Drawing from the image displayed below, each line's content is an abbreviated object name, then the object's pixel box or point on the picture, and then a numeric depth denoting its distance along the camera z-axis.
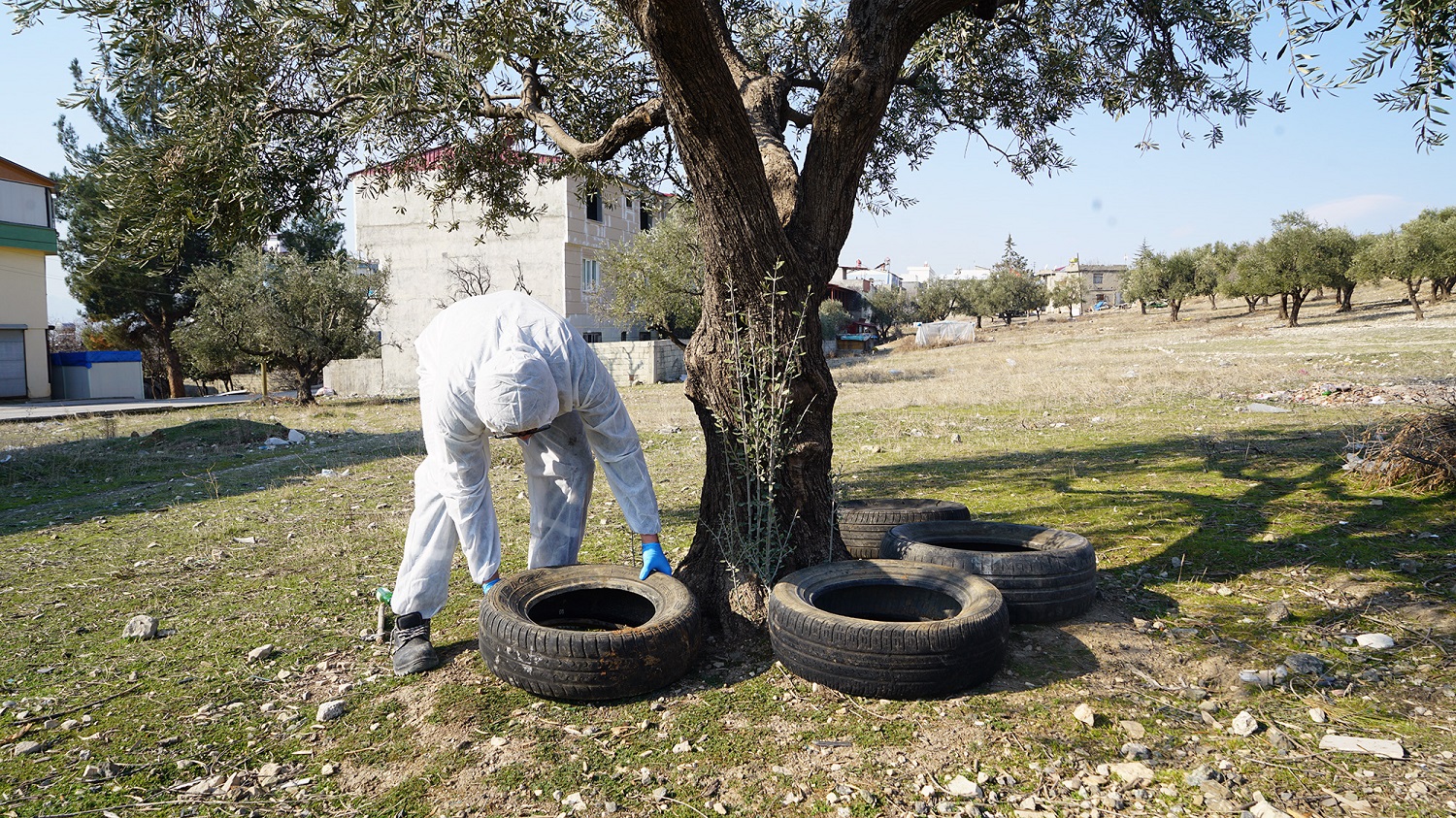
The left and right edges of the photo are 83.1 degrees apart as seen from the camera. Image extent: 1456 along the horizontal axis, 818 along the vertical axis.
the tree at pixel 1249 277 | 38.72
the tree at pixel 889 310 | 78.81
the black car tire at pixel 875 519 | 5.39
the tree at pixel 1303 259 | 36.78
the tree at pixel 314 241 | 34.69
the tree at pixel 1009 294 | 70.50
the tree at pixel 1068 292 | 78.50
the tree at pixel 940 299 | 75.94
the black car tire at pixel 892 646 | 3.40
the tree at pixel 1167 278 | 52.22
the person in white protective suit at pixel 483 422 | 3.92
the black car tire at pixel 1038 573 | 4.18
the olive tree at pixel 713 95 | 4.08
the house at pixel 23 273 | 27.36
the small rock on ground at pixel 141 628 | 4.42
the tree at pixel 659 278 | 25.81
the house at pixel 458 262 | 31.73
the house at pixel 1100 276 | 127.75
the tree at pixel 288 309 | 23.03
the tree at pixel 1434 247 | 33.16
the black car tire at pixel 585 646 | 3.47
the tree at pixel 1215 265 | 49.91
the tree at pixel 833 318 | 51.62
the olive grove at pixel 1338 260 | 33.53
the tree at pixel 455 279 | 29.02
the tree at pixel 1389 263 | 33.62
